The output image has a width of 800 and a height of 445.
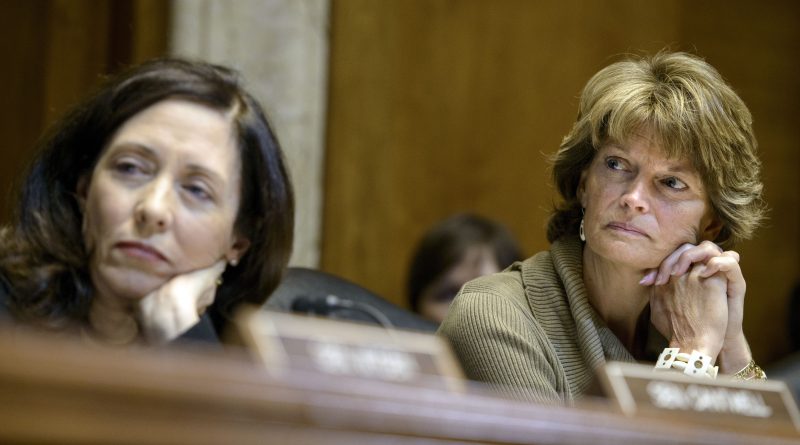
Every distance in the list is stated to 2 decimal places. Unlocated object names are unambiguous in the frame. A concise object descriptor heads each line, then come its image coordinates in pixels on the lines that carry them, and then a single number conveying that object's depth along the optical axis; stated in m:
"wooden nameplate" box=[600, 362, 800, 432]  2.37
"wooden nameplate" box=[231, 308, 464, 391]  2.27
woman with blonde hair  2.82
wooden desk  1.93
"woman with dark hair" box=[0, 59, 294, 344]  2.67
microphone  2.54
